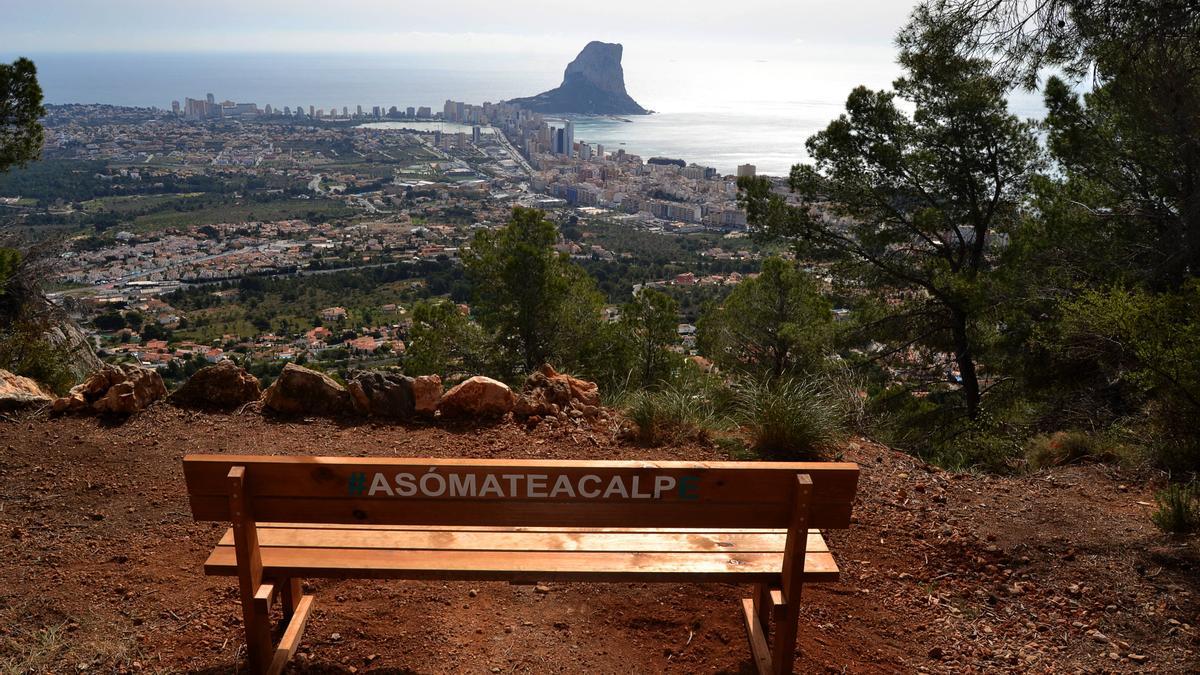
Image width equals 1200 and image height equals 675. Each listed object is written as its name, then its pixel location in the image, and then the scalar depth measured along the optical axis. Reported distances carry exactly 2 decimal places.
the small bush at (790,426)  3.90
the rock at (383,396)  4.40
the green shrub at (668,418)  4.10
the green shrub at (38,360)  5.53
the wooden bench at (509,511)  1.91
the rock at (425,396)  4.36
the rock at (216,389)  4.51
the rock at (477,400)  4.35
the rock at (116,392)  4.27
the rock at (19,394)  4.28
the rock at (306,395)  4.42
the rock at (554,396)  4.38
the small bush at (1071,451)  4.32
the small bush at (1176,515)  3.04
